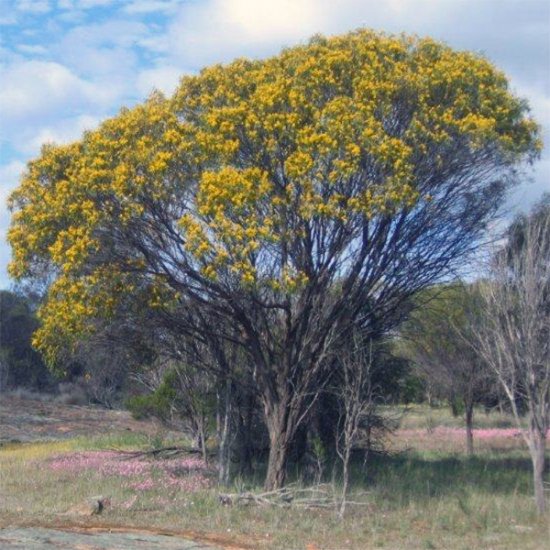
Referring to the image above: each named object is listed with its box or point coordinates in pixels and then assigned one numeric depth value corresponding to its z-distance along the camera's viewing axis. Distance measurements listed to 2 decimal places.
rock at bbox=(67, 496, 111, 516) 15.31
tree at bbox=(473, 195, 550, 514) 15.42
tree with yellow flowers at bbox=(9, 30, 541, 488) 16.11
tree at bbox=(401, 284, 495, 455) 19.73
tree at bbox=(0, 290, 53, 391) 51.56
